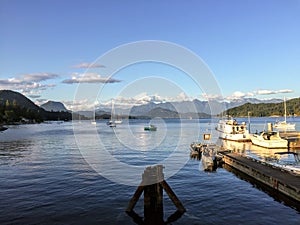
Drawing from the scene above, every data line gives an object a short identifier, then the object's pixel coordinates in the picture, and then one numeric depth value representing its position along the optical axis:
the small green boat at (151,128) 138.43
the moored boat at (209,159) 37.97
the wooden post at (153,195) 17.53
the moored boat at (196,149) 50.90
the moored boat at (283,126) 121.88
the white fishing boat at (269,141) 60.25
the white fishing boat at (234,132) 80.00
